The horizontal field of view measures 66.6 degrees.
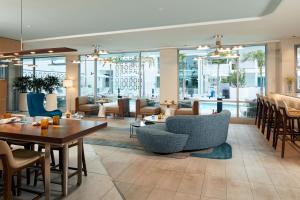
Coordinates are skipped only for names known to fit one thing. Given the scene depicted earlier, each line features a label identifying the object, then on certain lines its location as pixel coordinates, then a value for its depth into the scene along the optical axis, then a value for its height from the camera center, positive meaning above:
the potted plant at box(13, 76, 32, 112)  10.39 +0.62
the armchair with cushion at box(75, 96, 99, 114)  9.44 -0.22
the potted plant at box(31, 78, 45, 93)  10.38 +0.80
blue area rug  4.31 -1.03
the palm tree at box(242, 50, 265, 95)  8.11 +1.54
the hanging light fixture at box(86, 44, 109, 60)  7.61 +1.52
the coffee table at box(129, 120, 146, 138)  5.56 -0.59
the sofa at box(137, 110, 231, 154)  4.26 -0.63
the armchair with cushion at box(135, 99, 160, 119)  8.34 -0.31
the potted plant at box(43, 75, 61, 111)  10.51 +0.50
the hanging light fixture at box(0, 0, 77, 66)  3.62 +0.81
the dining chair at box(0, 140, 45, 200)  2.20 -0.65
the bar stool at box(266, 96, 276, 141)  5.21 -0.33
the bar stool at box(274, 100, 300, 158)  4.24 -0.30
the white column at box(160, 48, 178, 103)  9.05 +1.07
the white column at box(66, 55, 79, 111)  10.80 +1.16
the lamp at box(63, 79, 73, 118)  10.24 +0.79
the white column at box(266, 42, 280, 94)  7.71 +1.19
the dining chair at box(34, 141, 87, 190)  3.04 -0.93
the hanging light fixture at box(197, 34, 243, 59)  6.44 +1.46
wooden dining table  2.42 -0.37
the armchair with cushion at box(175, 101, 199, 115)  7.97 -0.33
